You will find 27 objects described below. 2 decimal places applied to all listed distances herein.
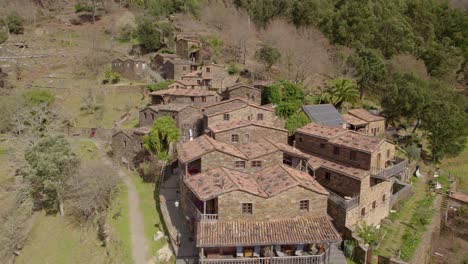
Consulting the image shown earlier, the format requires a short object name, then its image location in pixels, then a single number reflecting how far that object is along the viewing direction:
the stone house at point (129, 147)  40.75
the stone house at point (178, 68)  59.71
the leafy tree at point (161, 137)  37.81
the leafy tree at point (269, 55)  57.00
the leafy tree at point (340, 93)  48.03
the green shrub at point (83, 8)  97.62
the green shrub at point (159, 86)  53.07
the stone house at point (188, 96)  45.69
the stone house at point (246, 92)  46.44
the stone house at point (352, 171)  29.28
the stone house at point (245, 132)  32.66
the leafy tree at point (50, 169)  34.66
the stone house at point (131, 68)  63.78
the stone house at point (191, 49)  66.25
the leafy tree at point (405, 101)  45.59
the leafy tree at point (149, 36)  72.19
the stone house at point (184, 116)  40.88
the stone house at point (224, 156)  28.52
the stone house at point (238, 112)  38.04
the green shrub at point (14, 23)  85.50
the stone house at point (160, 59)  64.25
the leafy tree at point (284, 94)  44.93
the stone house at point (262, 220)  23.62
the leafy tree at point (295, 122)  38.34
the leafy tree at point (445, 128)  43.69
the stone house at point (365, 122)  42.50
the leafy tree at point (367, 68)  53.34
